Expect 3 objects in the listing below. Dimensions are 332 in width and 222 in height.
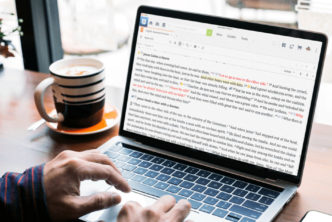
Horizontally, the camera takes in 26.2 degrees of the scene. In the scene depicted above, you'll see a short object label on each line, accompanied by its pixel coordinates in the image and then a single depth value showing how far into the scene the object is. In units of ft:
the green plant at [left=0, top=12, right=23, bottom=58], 4.56
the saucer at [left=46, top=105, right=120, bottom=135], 3.89
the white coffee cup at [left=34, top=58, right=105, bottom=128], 3.81
